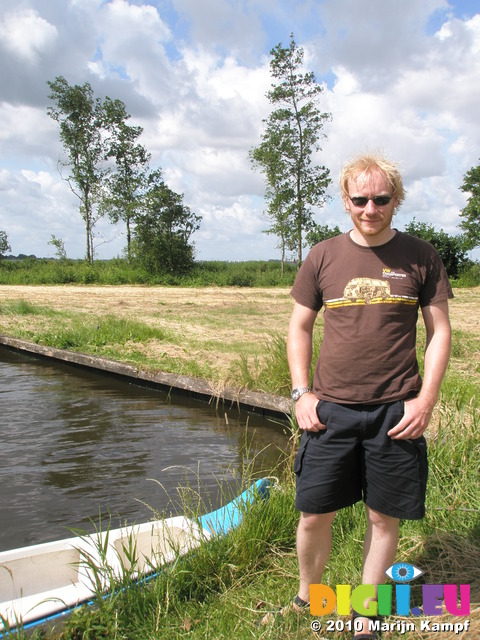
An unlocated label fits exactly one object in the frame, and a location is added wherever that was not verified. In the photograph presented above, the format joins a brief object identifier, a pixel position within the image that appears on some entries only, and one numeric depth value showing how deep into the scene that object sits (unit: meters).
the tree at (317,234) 29.12
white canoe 2.56
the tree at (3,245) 38.48
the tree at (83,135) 31.58
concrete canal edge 7.01
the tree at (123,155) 32.12
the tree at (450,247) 30.09
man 2.14
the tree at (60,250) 32.47
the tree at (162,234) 30.36
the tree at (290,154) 28.39
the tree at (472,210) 31.87
